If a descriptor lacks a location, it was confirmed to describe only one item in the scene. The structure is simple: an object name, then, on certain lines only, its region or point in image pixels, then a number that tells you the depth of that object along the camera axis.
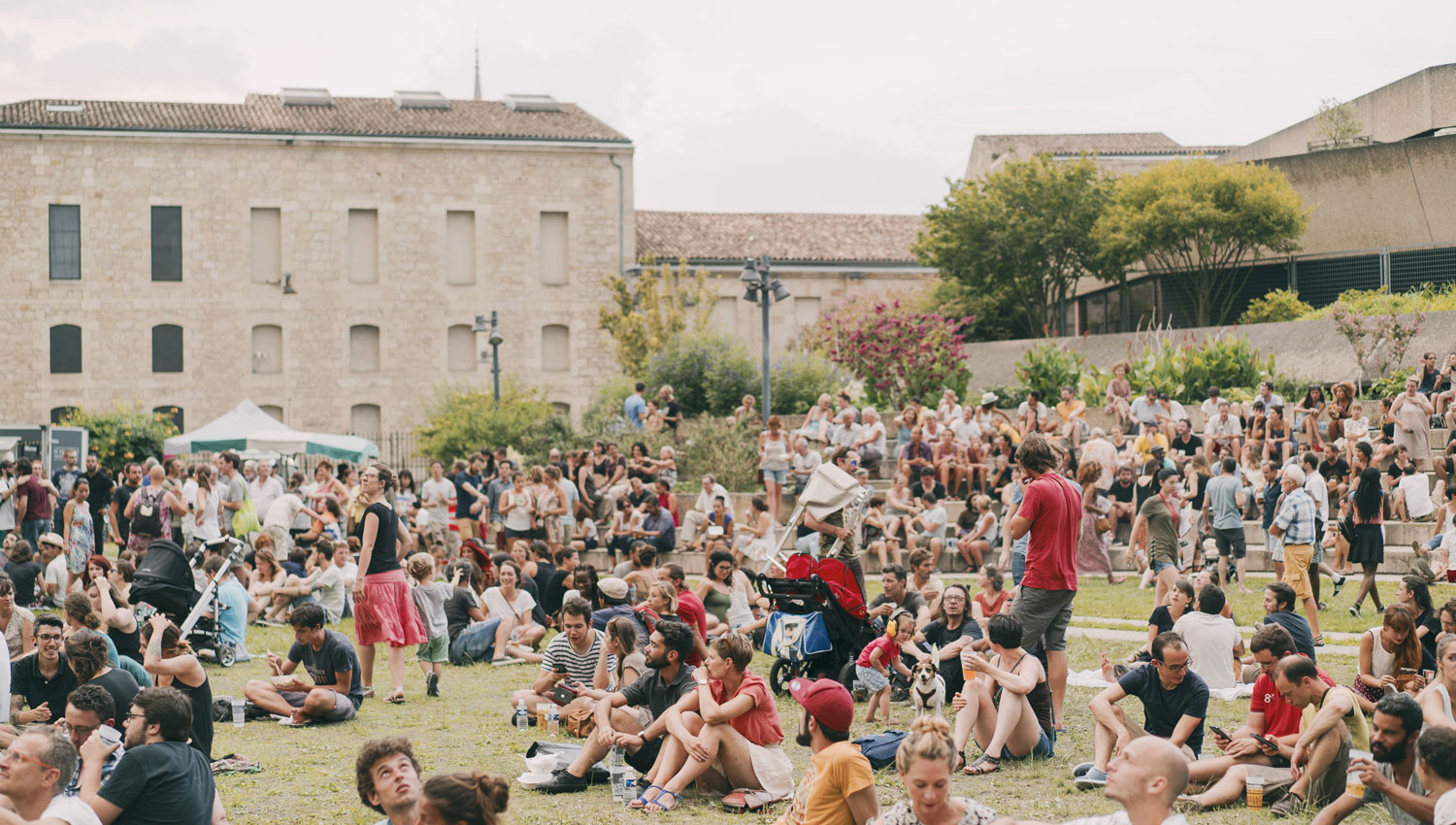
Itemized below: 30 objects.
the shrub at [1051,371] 27.42
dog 9.45
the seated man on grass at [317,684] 10.45
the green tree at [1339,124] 39.53
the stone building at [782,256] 46.44
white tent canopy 28.64
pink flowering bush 27.86
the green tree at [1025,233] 37.88
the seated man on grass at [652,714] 8.48
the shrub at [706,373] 29.70
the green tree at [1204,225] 33.41
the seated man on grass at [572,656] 10.12
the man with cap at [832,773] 6.30
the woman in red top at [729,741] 7.96
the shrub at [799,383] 29.73
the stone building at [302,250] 42.66
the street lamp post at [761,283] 23.67
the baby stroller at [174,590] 12.77
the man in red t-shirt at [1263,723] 7.79
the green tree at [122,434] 34.53
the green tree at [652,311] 40.28
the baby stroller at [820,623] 10.95
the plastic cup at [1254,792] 7.56
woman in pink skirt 10.87
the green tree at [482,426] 29.77
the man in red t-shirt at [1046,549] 8.91
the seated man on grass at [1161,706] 8.02
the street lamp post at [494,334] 32.31
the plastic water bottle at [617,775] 8.24
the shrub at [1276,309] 32.03
